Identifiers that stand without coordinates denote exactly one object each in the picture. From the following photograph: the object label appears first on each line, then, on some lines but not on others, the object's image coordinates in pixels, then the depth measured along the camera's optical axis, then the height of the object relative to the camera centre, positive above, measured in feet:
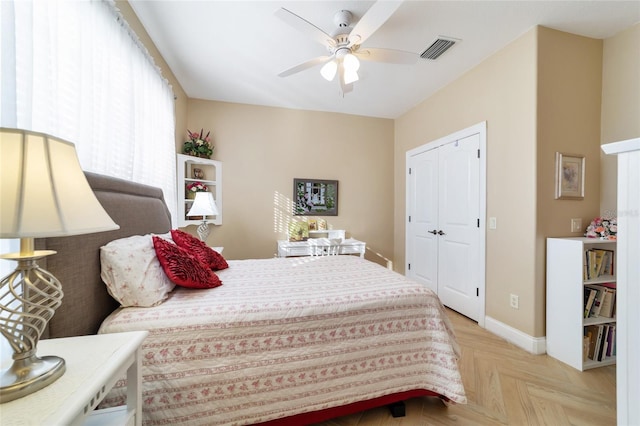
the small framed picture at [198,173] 10.89 +1.68
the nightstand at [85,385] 1.79 -1.50
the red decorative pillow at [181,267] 4.44 -1.07
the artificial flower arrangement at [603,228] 6.45 -0.47
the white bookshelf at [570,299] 6.07 -2.29
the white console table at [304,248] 11.00 -1.74
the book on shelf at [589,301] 6.26 -2.34
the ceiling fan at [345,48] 5.31 +4.08
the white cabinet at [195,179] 9.80 +1.40
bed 3.43 -2.10
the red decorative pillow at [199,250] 5.47 -0.98
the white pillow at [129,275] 3.82 -1.05
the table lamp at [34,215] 1.87 -0.04
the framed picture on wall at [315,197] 12.33 +0.70
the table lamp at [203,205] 8.73 +0.19
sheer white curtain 3.07 +2.20
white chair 11.27 -1.70
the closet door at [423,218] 10.66 -0.36
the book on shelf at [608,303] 6.33 -2.41
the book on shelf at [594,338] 6.28 -3.31
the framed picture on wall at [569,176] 6.94 +1.01
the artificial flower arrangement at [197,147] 10.41 +2.77
